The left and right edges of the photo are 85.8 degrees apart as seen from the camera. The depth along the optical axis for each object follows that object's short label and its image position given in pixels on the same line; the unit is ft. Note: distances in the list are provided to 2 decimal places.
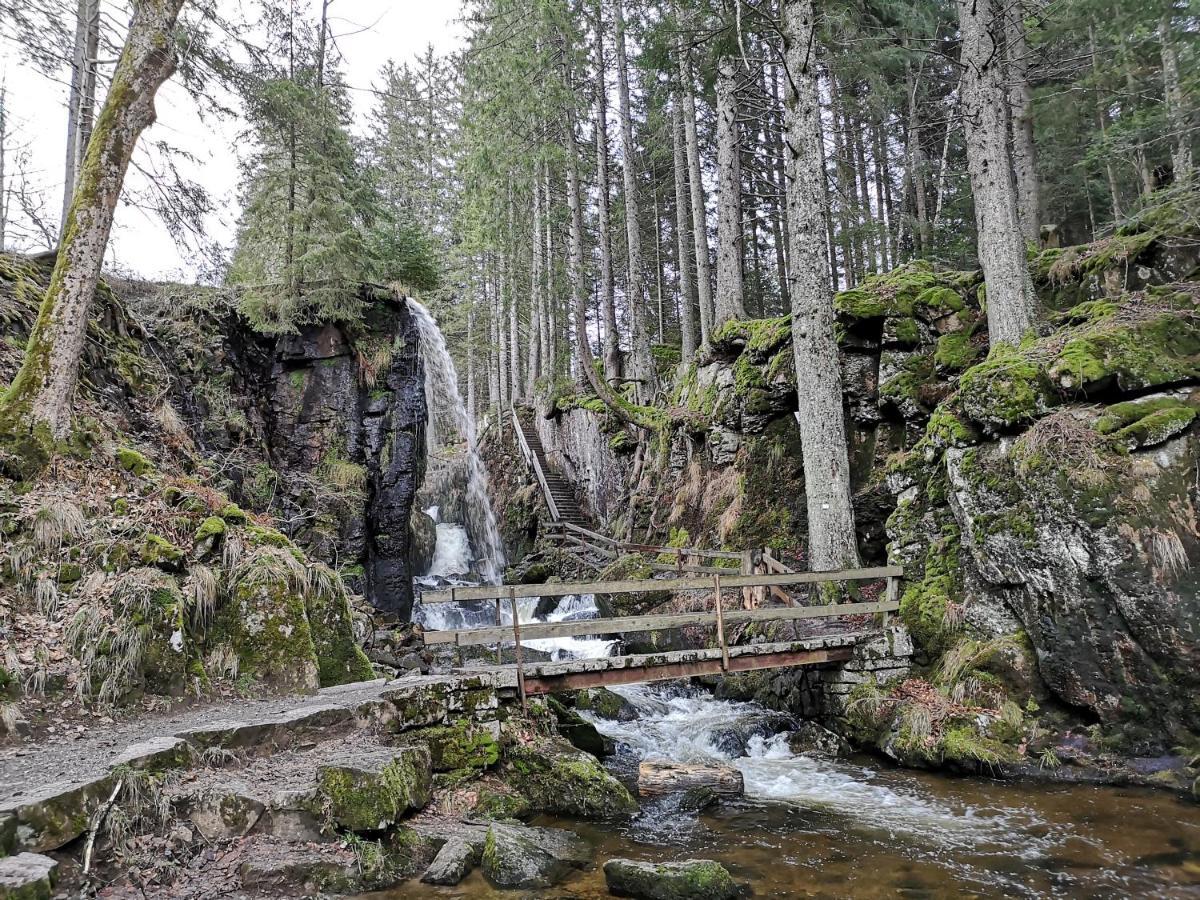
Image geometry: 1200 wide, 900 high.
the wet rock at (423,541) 66.26
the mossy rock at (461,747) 19.21
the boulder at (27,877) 9.98
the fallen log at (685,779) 22.31
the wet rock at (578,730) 25.79
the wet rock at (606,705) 31.83
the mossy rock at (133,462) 23.94
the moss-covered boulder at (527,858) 14.96
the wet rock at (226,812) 13.44
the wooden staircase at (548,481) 70.95
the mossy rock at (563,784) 20.08
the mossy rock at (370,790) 14.79
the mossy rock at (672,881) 14.69
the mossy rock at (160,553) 20.10
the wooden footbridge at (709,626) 22.20
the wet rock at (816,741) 26.55
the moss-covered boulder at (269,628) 20.45
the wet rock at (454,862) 14.57
